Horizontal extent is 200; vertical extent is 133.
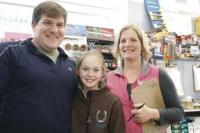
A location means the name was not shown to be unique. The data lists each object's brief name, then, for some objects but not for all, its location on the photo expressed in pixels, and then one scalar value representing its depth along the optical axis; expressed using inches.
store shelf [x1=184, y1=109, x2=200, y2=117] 171.3
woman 79.7
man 68.6
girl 76.1
